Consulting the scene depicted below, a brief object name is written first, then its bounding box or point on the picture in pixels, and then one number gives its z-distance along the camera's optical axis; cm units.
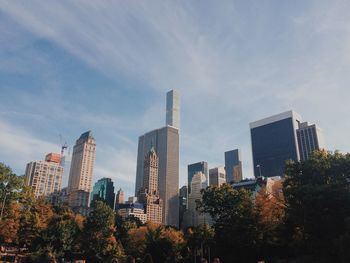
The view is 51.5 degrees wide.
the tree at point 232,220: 4262
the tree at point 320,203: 3075
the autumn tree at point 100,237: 5241
